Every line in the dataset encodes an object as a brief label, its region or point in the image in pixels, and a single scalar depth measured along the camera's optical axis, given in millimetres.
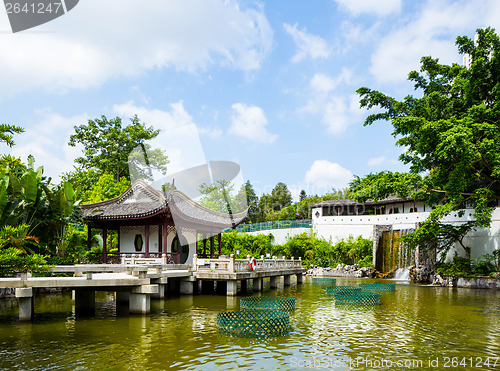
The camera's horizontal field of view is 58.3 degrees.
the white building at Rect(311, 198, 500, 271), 32250
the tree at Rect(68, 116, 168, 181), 41156
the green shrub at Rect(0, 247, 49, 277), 12875
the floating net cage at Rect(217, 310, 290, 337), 11531
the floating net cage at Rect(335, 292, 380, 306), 17609
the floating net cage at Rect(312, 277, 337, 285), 30250
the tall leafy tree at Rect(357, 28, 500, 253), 23625
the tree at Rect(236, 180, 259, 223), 70750
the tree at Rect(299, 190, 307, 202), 79688
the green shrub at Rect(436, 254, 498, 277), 28328
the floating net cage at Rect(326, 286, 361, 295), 20888
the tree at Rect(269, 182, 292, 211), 75688
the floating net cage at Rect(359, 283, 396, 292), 23891
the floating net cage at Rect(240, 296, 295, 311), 15859
